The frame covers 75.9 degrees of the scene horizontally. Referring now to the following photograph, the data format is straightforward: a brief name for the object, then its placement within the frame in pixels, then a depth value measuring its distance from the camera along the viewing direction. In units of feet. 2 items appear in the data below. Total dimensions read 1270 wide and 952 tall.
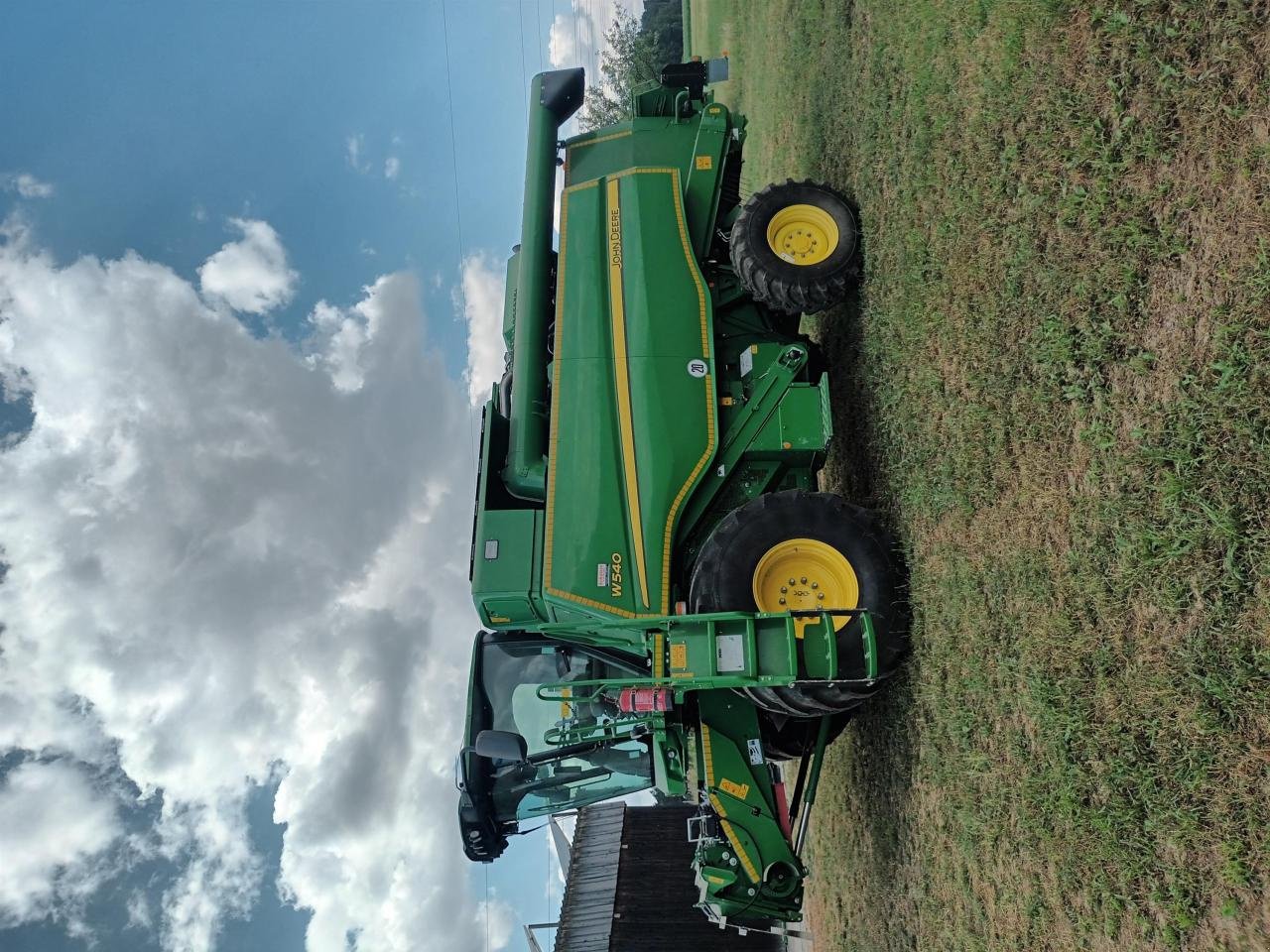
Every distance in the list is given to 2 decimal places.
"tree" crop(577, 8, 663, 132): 78.73
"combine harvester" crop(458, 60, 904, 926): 15.60
